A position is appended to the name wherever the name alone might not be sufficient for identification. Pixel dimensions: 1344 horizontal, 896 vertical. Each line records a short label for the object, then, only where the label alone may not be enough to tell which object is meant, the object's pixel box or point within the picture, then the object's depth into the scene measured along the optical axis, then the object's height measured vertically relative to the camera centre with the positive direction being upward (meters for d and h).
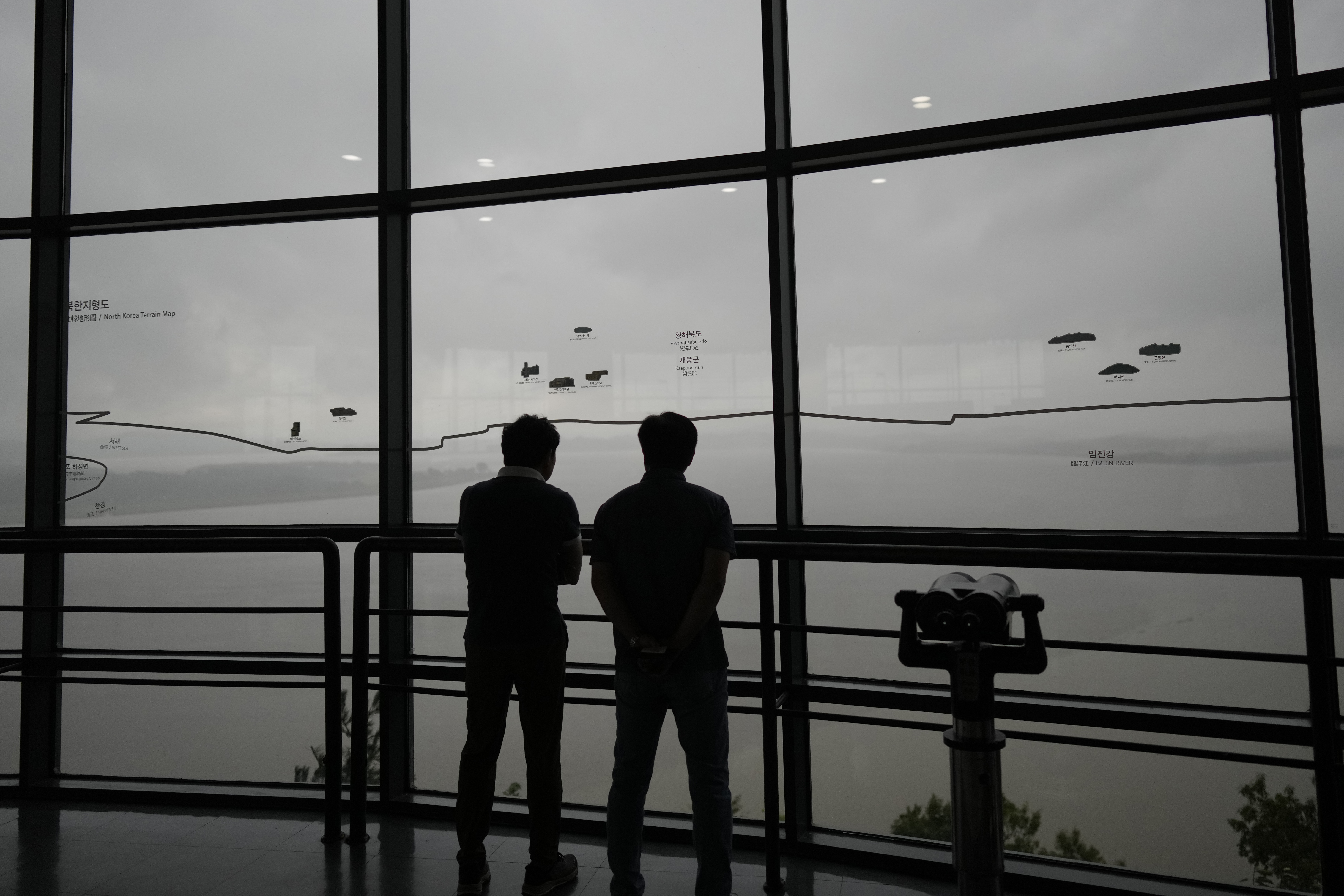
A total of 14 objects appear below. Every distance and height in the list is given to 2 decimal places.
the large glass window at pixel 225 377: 3.66 +0.62
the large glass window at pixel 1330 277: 2.52 +0.65
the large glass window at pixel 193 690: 3.59 -0.76
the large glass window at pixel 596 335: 3.24 +0.70
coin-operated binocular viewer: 1.84 -0.37
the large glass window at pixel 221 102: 3.69 +1.86
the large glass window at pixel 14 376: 3.81 +0.66
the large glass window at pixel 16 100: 3.92 +1.95
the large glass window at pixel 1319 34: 2.52 +1.38
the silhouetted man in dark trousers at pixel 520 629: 2.44 -0.35
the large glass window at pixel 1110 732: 2.56 -0.73
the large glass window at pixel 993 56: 2.69 +1.52
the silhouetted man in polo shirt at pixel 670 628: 2.22 -0.32
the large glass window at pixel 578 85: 3.31 +1.74
